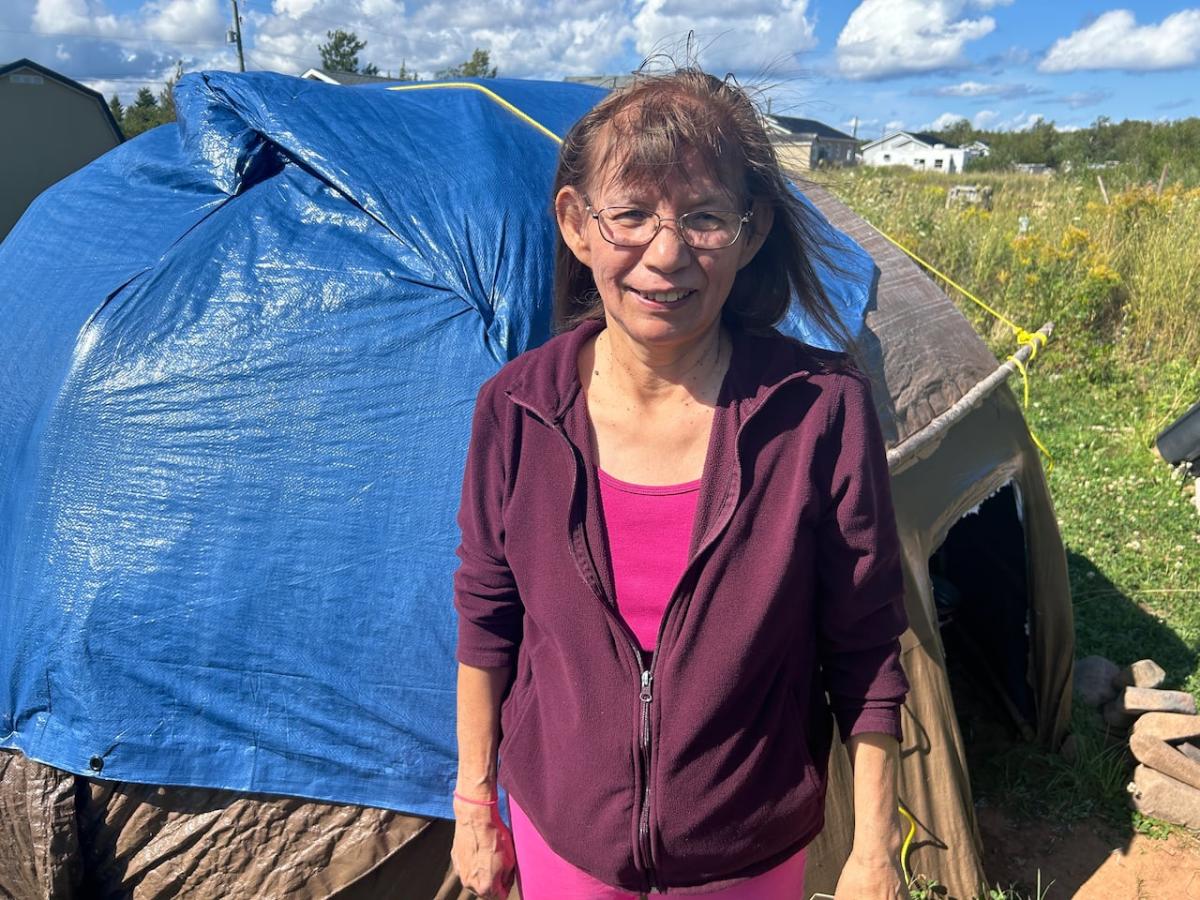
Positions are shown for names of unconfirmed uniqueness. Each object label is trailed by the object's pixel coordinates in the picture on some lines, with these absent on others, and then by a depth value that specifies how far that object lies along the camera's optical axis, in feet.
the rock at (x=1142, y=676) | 12.19
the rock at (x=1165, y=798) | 10.68
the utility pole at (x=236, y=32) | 98.53
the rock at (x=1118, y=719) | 11.80
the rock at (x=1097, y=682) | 12.13
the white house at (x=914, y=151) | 202.08
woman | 4.41
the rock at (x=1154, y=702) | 11.58
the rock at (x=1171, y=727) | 11.14
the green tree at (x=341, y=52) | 123.13
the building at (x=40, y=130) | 42.78
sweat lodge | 6.85
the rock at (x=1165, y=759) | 10.87
